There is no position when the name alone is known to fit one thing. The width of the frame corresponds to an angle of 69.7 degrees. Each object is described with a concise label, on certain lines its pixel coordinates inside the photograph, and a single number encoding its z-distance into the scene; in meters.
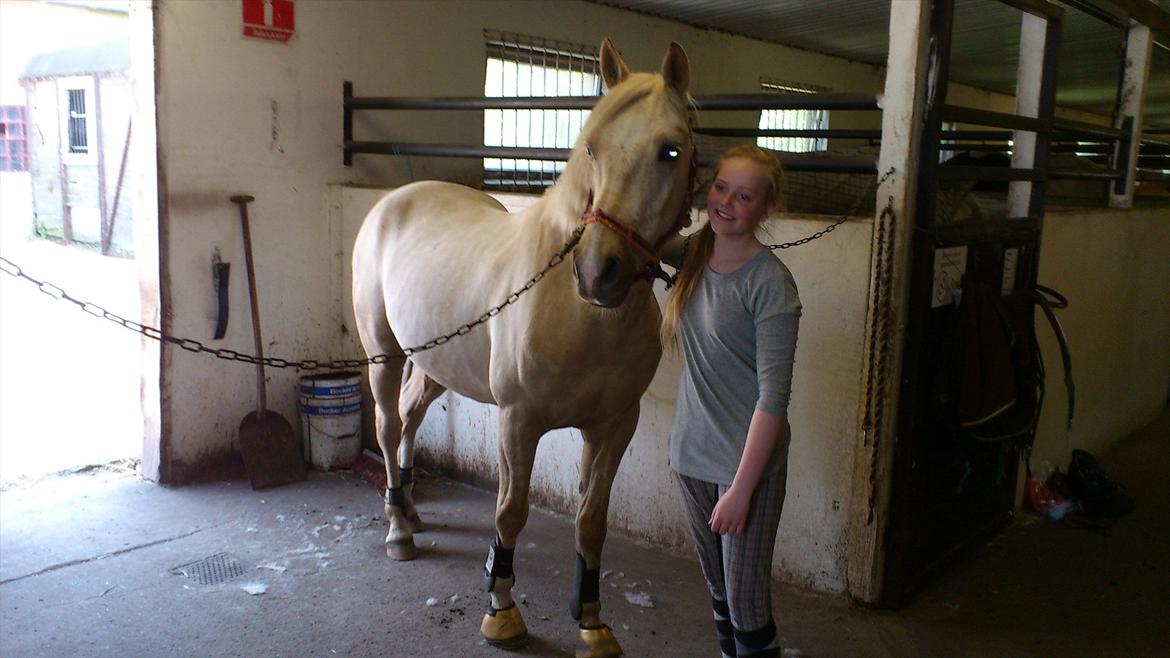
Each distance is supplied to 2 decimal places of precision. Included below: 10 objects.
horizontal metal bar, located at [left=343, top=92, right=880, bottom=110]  2.54
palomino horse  1.79
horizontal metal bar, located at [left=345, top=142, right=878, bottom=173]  2.54
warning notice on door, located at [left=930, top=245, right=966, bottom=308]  2.62
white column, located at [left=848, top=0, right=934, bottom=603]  2.42
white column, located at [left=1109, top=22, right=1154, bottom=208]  4.02
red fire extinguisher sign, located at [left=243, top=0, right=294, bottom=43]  3.77
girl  1.59
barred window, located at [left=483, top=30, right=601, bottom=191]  5.28
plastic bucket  4.00
